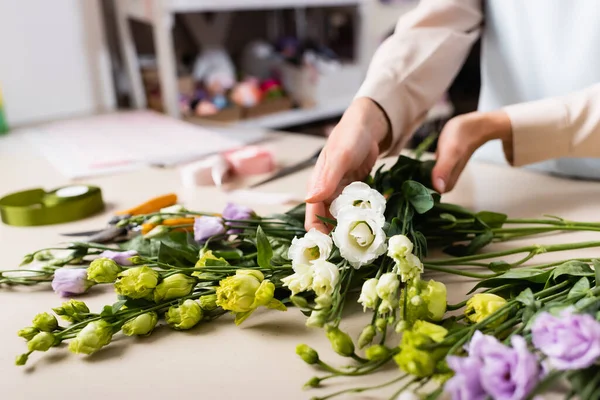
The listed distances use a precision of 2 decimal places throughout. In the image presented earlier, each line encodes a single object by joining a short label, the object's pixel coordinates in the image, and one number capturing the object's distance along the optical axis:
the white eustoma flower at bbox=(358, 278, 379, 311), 0.38
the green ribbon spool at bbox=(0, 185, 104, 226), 0.70
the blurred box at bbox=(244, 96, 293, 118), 1.47
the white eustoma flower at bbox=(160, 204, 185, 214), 0.59
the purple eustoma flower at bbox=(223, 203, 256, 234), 0.56
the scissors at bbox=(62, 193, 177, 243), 0.62
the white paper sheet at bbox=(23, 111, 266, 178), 0.96
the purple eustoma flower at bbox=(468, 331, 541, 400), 0.28
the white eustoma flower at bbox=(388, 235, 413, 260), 0.39
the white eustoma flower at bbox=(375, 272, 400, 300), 0.37
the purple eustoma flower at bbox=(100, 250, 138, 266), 0.52
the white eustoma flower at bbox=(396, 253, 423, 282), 0.39
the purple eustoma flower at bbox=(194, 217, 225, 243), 0.53
